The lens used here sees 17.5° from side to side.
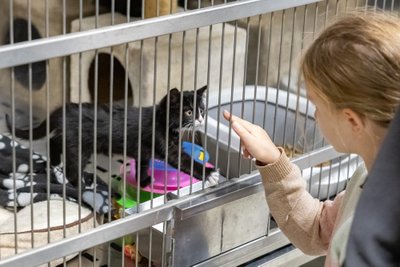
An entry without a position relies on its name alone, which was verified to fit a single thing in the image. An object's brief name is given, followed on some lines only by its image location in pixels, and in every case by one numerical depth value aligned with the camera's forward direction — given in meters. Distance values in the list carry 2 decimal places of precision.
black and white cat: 2.50
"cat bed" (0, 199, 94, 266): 2.31
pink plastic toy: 2.66
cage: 2.17
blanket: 2.46
